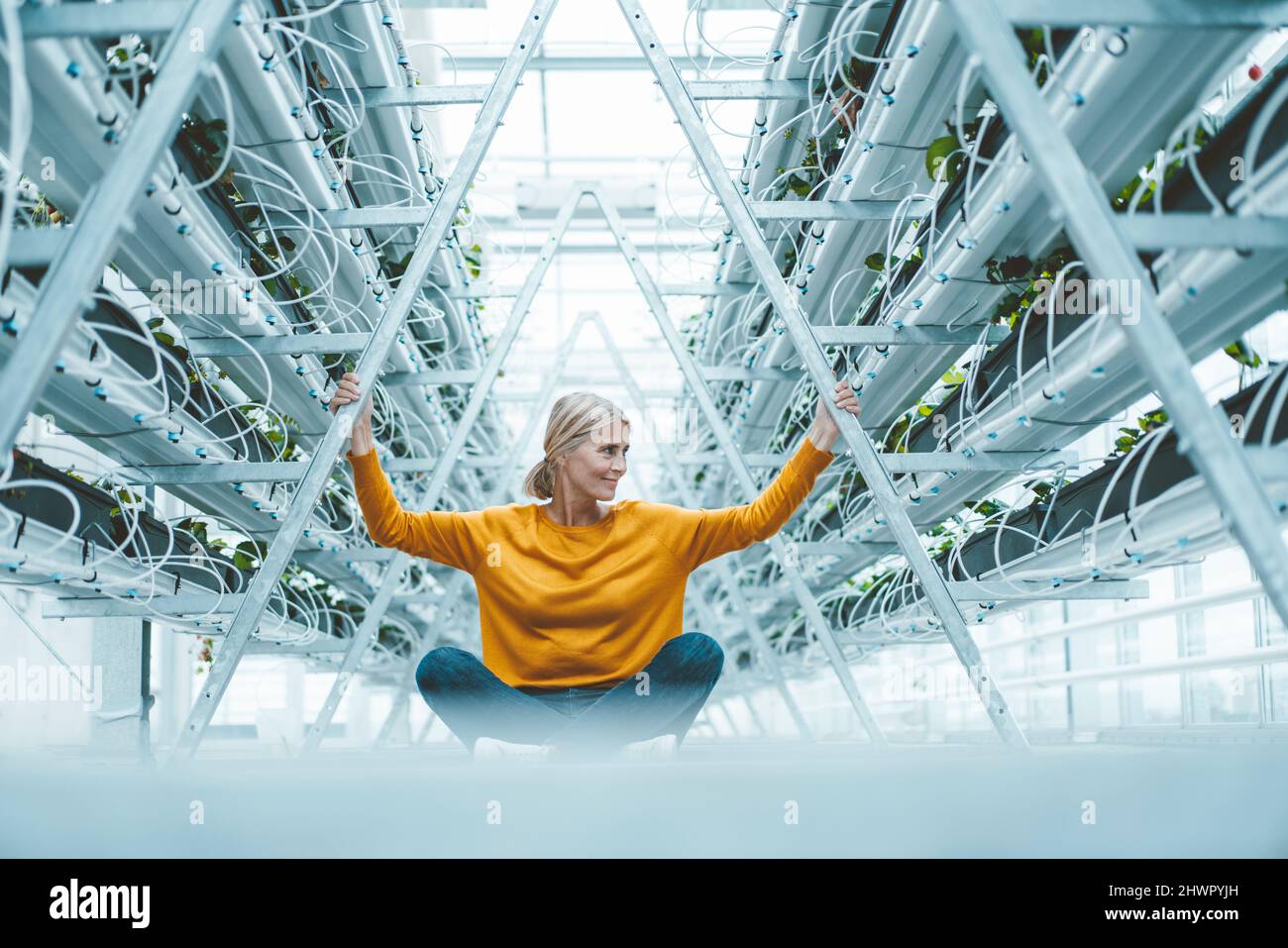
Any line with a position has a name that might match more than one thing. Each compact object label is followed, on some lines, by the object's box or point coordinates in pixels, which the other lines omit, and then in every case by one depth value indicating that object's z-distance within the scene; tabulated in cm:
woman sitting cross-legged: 211
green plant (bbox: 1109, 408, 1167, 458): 260
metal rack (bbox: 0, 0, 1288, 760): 134
